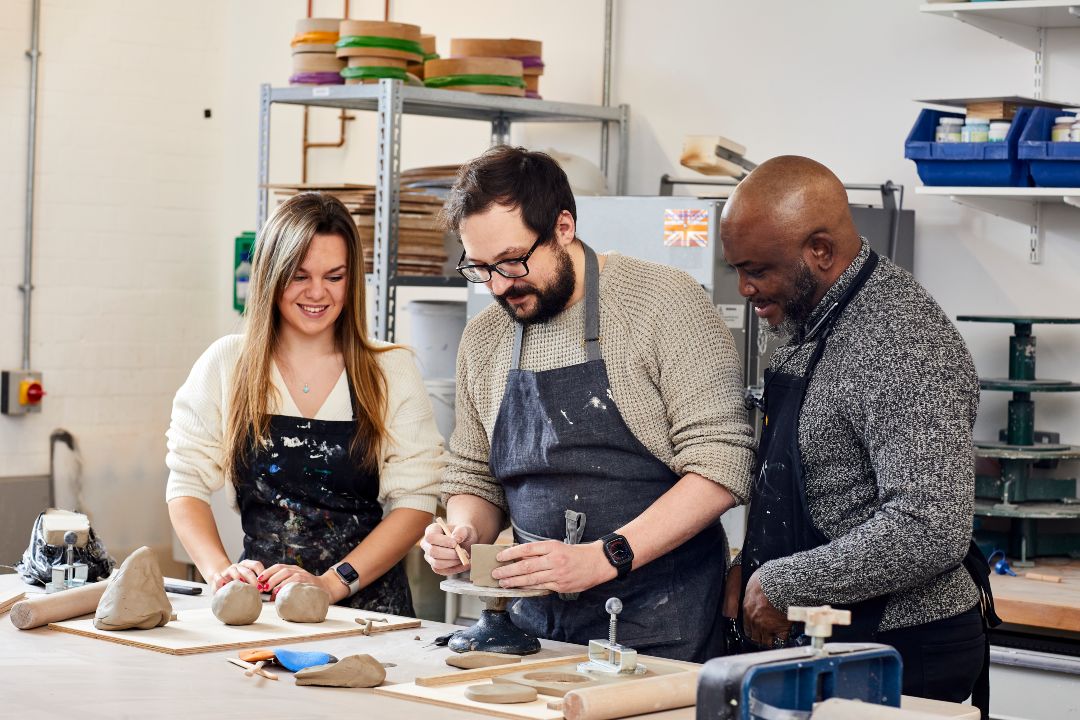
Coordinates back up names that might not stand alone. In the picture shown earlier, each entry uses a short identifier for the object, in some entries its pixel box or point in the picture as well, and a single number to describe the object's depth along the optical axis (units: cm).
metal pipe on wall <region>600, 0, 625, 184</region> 469
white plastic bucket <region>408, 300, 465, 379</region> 450
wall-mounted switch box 521
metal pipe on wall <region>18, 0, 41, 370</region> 524
